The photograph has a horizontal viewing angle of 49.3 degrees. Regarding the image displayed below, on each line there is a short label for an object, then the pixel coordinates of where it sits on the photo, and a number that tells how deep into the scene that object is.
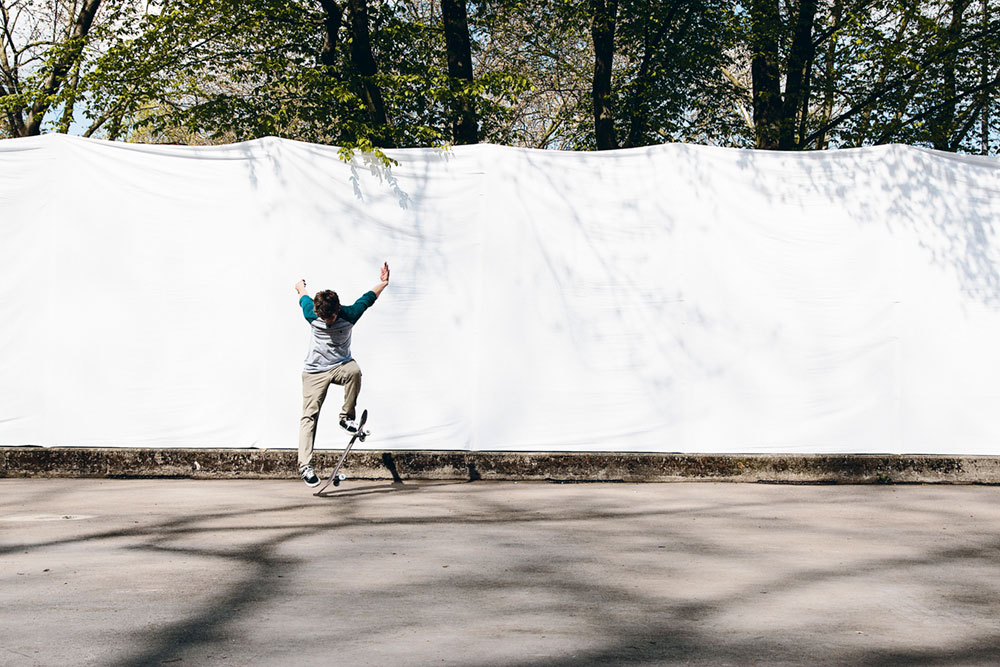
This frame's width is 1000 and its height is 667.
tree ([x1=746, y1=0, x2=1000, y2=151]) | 15.05
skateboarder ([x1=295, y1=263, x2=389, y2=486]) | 8.84
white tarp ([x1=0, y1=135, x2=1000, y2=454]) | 9.66
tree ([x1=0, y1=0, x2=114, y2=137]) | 14.34
